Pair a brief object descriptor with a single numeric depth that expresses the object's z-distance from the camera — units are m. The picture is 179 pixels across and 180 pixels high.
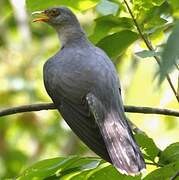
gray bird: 6.30
